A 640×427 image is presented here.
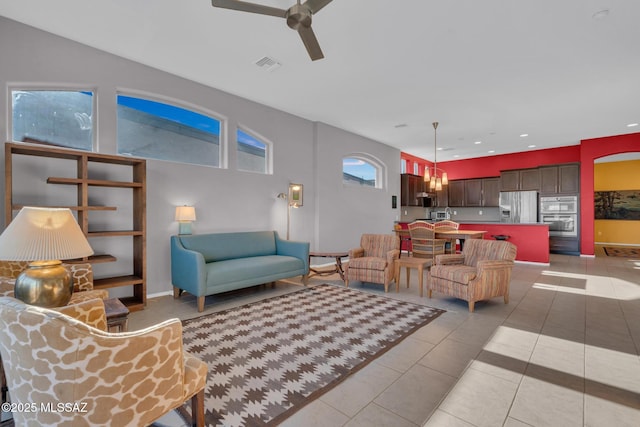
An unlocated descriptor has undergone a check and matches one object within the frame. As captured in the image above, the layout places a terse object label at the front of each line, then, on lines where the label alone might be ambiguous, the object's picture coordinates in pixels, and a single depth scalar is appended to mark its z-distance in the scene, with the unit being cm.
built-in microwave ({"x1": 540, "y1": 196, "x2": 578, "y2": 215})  760
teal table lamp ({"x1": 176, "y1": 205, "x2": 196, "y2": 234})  396
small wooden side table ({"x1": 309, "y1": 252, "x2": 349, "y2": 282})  482
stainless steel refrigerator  829
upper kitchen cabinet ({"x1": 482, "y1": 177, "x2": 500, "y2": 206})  922
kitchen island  648
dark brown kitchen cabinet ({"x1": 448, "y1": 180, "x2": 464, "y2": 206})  993
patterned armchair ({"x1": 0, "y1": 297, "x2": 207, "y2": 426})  101
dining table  536
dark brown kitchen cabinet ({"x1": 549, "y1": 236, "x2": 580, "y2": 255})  759
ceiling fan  221
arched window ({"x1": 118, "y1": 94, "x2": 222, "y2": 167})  388
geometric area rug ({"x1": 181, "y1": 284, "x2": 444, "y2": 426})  181
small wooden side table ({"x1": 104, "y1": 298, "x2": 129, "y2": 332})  195
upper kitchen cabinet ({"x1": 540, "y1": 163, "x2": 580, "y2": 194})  759
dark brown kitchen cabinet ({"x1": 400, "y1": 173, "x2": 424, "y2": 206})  893
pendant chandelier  552
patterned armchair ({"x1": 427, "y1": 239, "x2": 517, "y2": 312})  347
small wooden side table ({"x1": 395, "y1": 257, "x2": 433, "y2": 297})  425
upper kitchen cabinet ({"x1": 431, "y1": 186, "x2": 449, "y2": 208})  1025
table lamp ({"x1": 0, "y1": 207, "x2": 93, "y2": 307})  158
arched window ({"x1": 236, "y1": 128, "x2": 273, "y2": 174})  509
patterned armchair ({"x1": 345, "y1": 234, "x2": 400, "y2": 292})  433
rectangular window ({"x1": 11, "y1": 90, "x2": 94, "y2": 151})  315
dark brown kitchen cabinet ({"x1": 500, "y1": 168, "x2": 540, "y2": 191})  830
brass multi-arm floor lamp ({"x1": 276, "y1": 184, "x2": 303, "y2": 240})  552
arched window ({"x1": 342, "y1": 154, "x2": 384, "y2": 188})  720
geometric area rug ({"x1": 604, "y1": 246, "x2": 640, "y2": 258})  759
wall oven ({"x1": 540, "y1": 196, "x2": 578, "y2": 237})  759
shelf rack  283
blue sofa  349
